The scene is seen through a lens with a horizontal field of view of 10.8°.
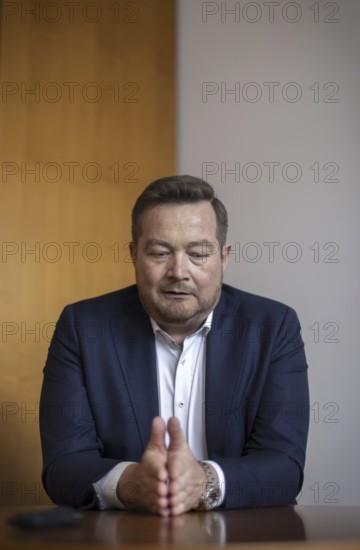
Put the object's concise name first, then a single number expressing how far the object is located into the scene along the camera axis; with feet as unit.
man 9.86
